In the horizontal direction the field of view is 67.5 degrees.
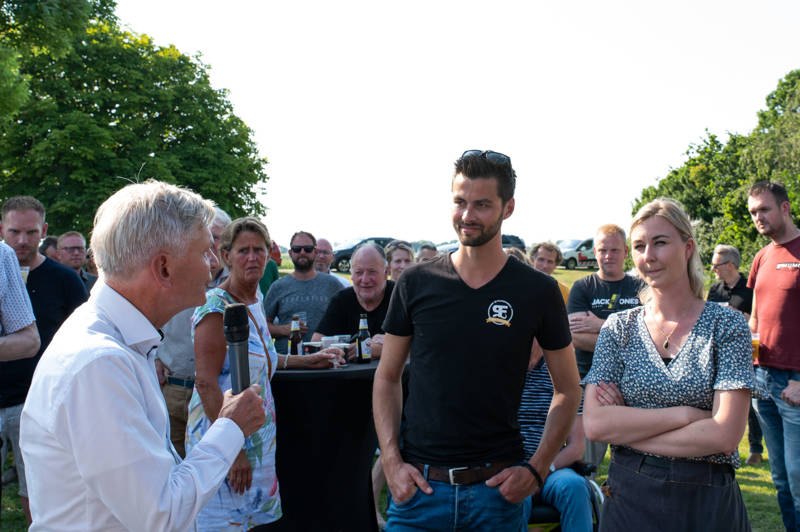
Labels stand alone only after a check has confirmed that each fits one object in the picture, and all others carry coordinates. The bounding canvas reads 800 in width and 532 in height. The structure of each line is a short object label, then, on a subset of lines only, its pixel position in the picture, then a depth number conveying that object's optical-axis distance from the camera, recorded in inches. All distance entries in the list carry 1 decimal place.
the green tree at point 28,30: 506.9
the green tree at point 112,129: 890.1
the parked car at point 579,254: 1508.4
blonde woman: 94.6
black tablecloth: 143.6
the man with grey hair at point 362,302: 189.2
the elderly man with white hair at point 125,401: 58.6
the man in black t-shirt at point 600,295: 200.4
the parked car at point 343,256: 1224.8
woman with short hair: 114.3
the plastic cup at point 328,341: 167.6
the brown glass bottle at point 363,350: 159.0
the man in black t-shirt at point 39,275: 191.6
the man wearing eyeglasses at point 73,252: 291.9
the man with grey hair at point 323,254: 324.8
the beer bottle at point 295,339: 183.3
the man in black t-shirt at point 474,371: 96.2
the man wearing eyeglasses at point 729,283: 288.2
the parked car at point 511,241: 1441.8
